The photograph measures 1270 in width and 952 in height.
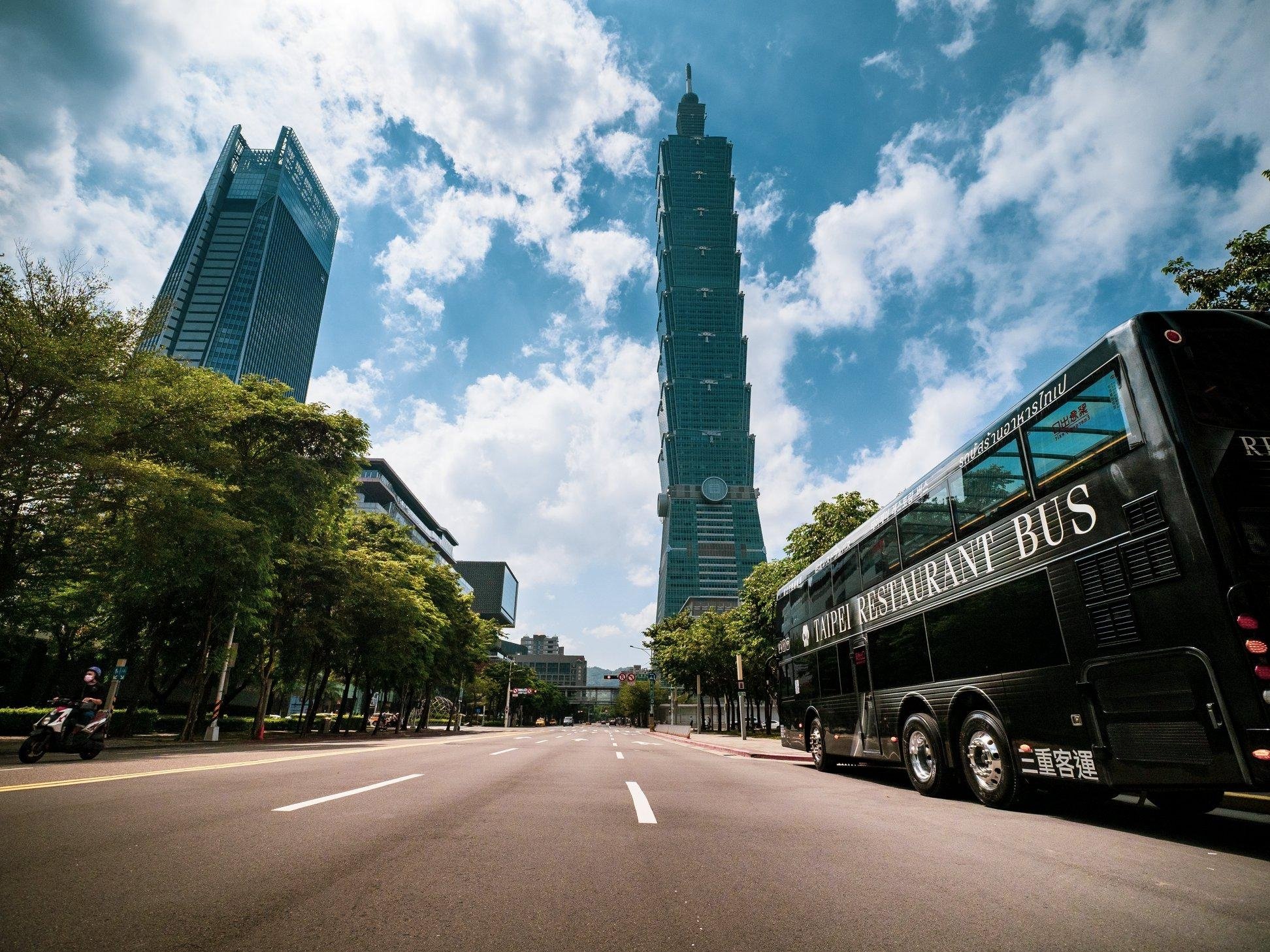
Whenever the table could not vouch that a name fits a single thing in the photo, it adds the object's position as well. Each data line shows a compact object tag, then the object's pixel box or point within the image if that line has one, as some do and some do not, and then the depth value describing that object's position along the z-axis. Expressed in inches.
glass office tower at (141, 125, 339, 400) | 6166.3
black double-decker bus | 201.9
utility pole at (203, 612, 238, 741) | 903.1
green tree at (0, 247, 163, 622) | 559.5
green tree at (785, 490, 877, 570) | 1053.8
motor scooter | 417.1
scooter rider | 445.4
